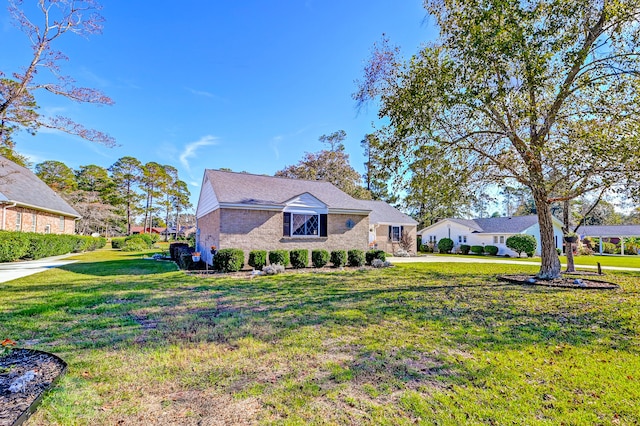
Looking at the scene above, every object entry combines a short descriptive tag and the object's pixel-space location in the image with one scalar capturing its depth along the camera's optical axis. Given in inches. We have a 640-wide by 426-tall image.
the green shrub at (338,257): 534.0
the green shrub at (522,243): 930.7
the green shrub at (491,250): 1023.4
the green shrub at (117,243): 1095.0
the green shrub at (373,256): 575.8
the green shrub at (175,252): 626.4
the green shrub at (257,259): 472.1
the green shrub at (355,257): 548.3
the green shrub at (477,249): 1048.0
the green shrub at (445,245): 1125.7
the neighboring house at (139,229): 2568.4
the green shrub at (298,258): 510.0
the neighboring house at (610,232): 1278.3
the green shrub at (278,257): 487.5
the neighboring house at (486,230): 1016.9
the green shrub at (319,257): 522.0
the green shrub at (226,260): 449.4
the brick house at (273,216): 491.5
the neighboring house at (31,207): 633.6
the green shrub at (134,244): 1060.5
